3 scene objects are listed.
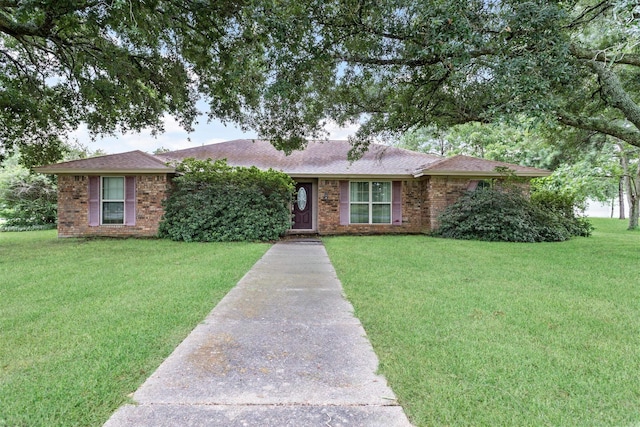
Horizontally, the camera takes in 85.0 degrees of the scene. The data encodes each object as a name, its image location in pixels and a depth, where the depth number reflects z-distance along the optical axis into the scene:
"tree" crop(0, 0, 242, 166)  7.28
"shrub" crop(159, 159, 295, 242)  10.91
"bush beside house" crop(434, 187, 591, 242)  11.28
